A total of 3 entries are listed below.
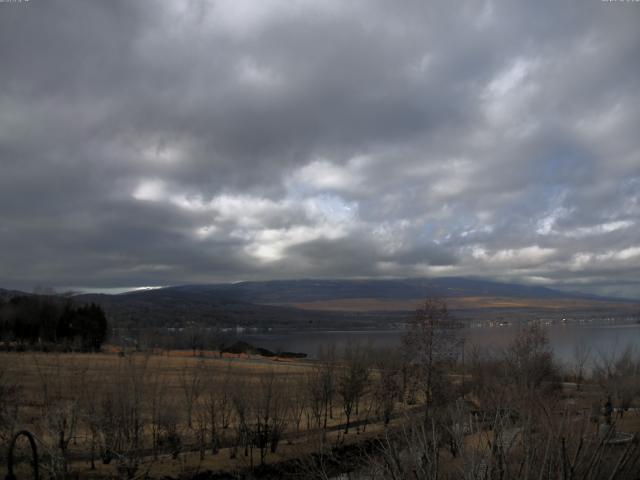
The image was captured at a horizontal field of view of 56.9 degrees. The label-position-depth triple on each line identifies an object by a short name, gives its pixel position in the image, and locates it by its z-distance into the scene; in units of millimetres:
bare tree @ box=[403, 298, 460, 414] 30344
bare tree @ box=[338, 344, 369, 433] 36062
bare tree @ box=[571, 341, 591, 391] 45216
